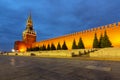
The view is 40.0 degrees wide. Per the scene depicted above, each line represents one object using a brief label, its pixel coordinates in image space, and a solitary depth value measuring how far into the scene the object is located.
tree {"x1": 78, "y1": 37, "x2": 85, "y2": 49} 36.56
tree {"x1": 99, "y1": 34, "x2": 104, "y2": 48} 30.29
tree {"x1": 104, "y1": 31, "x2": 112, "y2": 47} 29.68
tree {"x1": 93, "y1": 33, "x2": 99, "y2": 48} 32.02
